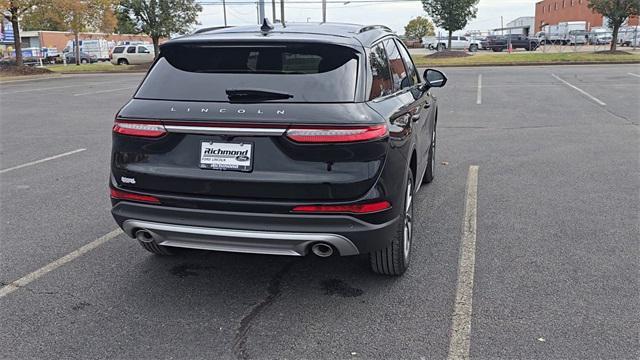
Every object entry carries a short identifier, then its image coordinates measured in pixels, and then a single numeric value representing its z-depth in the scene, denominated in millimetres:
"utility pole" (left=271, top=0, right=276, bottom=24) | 38000
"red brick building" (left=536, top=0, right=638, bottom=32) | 78000
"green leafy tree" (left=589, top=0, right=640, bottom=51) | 29438
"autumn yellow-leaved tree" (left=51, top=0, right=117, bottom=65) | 28620
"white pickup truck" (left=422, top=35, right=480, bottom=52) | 54712
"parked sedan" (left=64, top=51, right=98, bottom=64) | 55594
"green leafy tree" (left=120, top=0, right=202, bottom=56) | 32938
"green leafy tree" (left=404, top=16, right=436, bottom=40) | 84500
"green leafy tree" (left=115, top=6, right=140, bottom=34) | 32875
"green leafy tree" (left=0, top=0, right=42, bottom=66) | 26784
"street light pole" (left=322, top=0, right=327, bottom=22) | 38350
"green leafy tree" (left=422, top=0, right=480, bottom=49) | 33312
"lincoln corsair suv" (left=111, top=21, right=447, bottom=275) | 3148
